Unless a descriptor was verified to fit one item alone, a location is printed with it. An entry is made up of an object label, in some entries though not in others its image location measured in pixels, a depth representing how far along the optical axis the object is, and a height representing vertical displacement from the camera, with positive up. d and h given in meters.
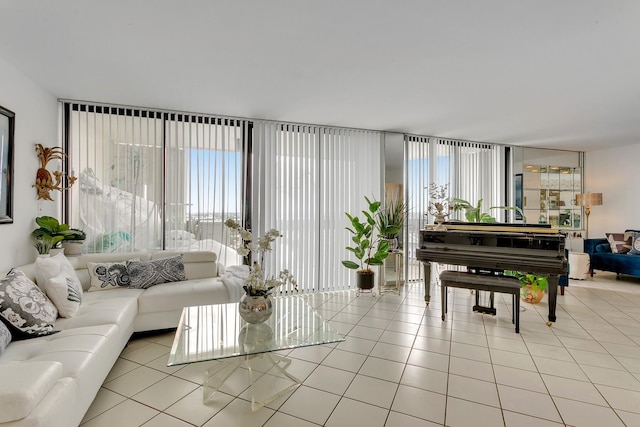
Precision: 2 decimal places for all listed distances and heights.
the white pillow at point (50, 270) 2.46 -0.47
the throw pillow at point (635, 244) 5.32 -0.52
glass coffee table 1.93 -0.85
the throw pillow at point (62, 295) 2.34 -0.63
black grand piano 3.26 -0.40
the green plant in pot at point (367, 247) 4.59 -0.52
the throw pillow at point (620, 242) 5.48 -0.51
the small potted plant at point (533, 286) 4.11 -0.97
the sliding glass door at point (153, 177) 3.78 +0.47
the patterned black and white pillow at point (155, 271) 3.25 -0.63
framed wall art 2.63 +0.43
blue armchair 5.20 -0.80
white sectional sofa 1.29 -0.80
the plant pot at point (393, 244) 4.84 -0.48
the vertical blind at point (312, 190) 4.52 +0.35
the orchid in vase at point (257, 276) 2.22 -0.46
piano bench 3.23 -0.76
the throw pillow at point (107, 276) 3.16 -0.65
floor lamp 6.08 +0.27
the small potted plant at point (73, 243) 3.30 -0.32
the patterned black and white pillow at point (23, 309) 1.98 -0.64
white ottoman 5.42 -0.91
